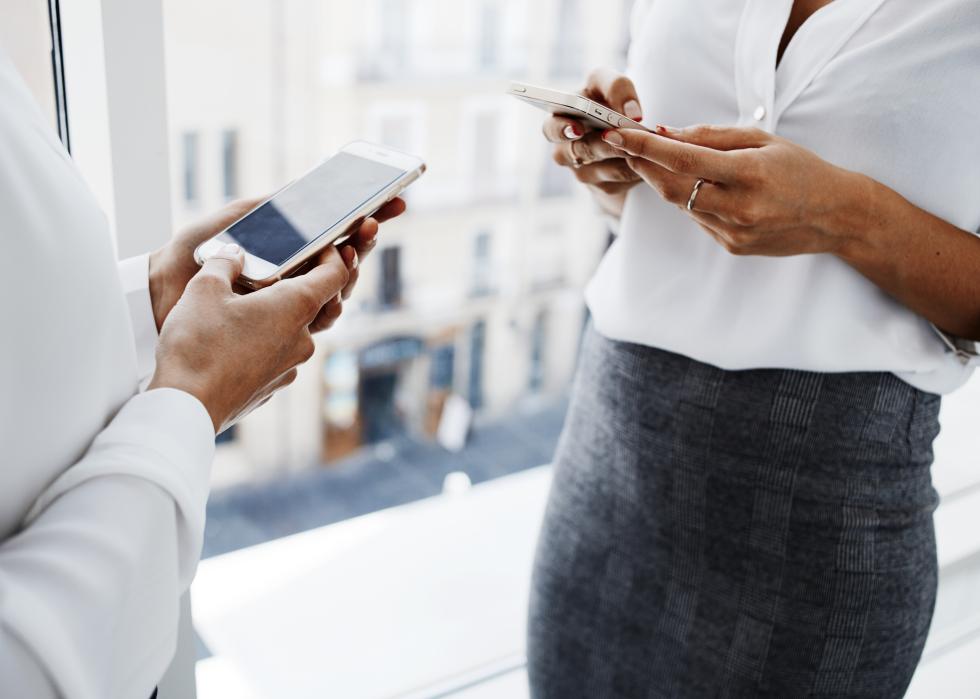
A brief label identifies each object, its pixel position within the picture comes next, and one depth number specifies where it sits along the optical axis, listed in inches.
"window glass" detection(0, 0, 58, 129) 28.3
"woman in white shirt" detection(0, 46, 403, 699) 13.8
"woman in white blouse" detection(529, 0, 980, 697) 25.5
